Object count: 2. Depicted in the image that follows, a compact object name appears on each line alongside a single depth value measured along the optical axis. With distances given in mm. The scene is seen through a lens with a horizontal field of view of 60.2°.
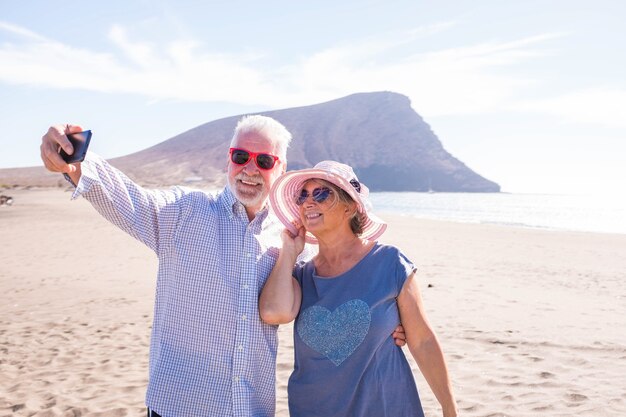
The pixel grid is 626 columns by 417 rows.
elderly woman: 2340
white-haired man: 2293
